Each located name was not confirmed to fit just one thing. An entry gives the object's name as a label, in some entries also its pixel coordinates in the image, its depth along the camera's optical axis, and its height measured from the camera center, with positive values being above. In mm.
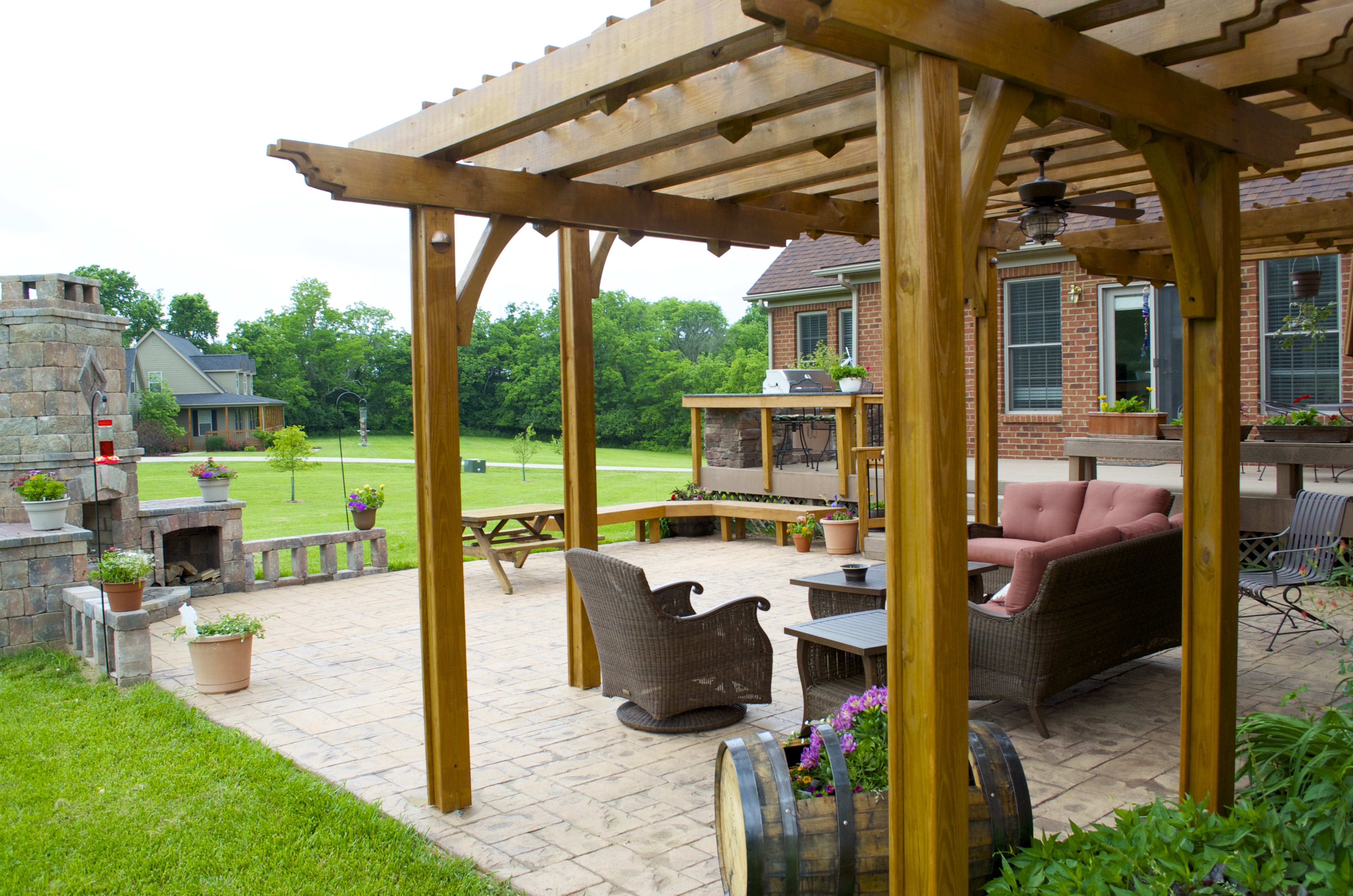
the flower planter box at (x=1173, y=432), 8664 -248
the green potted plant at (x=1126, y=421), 9469 -144
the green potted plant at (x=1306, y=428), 7668 -212
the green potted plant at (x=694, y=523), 11555 -1353
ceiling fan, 4832 +1125
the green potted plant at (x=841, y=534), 9672 -1284
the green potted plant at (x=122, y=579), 5969 -989
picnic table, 8375 -1116
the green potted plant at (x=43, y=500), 6730 -517
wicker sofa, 4180 -1034
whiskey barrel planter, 2291 -1071
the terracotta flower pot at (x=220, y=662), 5430 -1418
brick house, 9938 +894
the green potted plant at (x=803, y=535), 9922 -1329
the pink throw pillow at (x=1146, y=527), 5078 -679
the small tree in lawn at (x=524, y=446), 23797 -703
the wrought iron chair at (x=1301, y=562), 5648 -1060
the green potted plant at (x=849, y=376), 9992 +423
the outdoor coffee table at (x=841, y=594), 5172 -1058
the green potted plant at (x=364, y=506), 9781 -883
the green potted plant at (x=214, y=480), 8648 -509
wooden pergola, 2234 +894
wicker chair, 4336 -1161
